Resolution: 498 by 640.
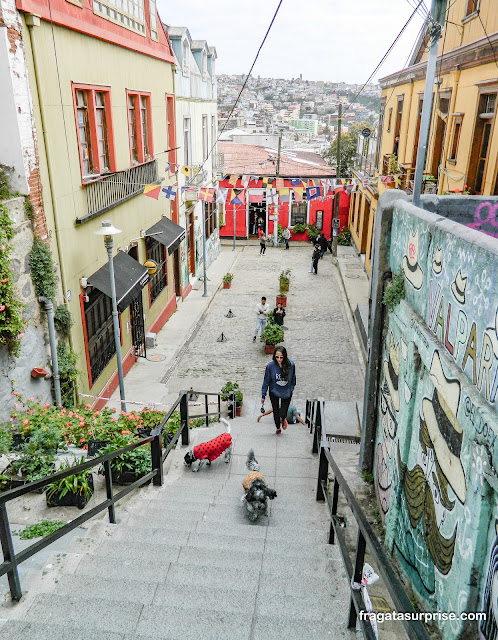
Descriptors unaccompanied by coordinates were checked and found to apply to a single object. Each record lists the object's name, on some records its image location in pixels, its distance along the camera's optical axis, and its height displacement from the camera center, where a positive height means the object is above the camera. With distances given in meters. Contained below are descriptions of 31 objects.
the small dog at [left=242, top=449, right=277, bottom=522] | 5.15 -3.56
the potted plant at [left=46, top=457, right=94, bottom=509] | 5.11 -3.48
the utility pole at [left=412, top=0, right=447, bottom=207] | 5.33 +0.63
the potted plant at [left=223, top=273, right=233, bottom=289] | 20.77 -5.80
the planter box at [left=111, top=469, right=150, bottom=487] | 5.78 -3.77
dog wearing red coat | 6.44 -3.86
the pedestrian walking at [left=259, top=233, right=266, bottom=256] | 26.75 -5.66
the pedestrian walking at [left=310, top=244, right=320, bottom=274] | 22.78 -5.35
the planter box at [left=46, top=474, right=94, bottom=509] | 5.14 -3.57
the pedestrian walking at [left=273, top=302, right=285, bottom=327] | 14.85 -5.10
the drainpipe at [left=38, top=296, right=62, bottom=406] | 8.02 -3.30
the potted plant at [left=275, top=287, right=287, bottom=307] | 17.80 -5.60
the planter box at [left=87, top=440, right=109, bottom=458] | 6.16 -3.67
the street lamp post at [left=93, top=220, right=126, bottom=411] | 8.44 -2.84
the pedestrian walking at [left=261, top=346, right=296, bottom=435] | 7.79 -3.66
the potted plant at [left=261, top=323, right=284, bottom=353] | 13.86 -5.32
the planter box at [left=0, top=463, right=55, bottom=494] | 5.50 -3.65
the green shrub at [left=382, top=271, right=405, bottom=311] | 5.62 -1.68
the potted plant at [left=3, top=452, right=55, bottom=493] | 5.54 -3.58
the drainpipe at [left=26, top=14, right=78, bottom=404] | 7.32 -0.59
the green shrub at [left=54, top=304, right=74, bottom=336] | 8.38 -2.98
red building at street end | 29.48 -4.28
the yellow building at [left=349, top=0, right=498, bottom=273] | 10.12 +0.59
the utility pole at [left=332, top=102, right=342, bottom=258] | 25.94 -3.47
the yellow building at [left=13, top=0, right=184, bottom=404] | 8.02 -0.48
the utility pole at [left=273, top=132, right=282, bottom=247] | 29.50 -5.33
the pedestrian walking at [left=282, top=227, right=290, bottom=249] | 28.47 -5.55
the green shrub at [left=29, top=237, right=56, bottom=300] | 7.70 -2.03
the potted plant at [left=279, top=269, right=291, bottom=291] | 19.81 -5.59
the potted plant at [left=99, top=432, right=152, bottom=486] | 5.78 -3.64
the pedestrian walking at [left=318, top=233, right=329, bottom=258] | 25.05 -5.18
